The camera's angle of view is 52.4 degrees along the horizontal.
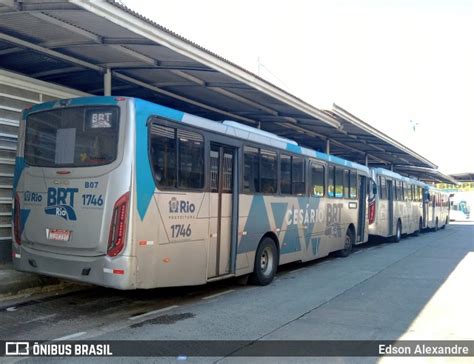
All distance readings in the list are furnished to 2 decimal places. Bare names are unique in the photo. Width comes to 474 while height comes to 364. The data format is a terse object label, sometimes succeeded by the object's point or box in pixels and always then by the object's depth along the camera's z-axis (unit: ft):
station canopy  24.63
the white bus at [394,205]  59.77
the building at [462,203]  177.06
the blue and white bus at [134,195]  21.31
